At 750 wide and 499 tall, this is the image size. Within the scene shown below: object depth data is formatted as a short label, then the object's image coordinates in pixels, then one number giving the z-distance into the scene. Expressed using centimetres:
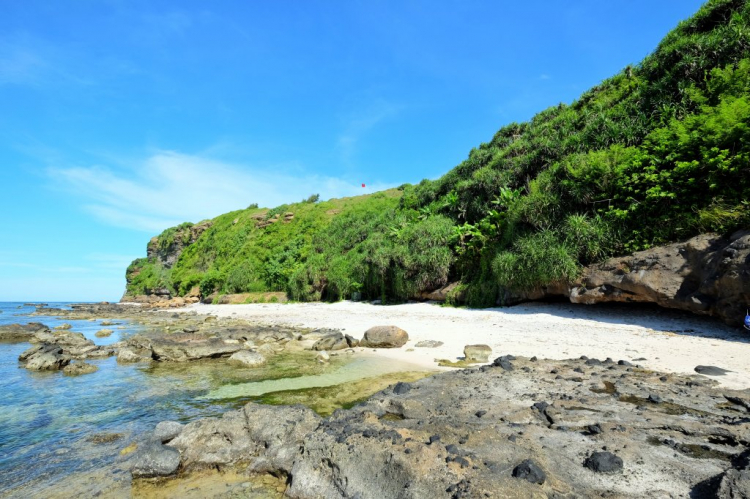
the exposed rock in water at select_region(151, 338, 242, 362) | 1185
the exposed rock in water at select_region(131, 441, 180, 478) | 436
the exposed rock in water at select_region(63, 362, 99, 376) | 1022
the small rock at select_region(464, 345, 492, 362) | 905
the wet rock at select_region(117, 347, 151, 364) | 1173
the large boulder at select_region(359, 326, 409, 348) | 1184
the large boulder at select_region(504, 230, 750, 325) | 872
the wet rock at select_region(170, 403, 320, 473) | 447
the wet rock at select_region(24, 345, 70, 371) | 1081
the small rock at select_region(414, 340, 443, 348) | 1116
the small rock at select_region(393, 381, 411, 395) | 612
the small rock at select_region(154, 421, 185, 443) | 494
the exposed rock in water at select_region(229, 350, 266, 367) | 1080
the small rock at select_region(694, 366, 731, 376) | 634
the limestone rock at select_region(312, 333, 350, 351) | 1250
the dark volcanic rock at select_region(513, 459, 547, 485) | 319
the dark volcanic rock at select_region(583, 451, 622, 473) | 333
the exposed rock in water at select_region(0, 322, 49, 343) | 1766
